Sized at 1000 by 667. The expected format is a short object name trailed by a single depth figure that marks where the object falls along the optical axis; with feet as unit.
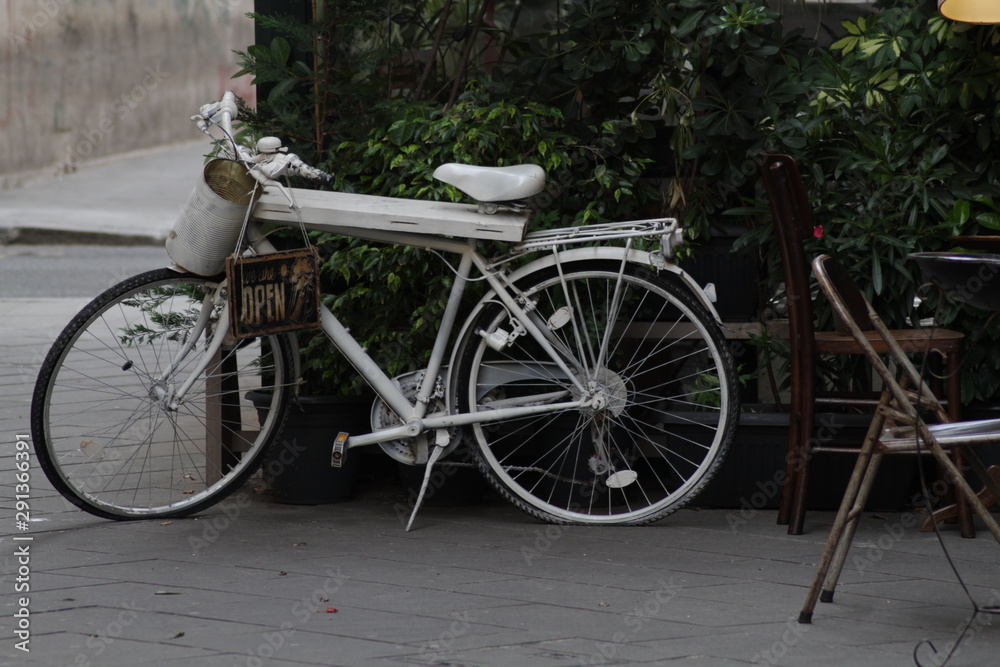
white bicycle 22.79
